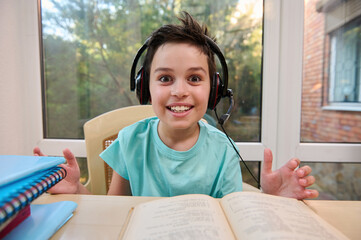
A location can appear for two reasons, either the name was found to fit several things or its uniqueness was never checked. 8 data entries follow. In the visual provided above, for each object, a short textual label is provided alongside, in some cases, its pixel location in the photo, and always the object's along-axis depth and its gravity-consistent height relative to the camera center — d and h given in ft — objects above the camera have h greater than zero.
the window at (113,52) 4.15 +1.08
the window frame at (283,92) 4.01 +0.26
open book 1.09 -0.66
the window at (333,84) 4.01 +0.42
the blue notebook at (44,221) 1.15 -0.70
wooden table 1.23 -0.75
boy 2.18 -0.53
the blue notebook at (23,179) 0.93 -0.41
